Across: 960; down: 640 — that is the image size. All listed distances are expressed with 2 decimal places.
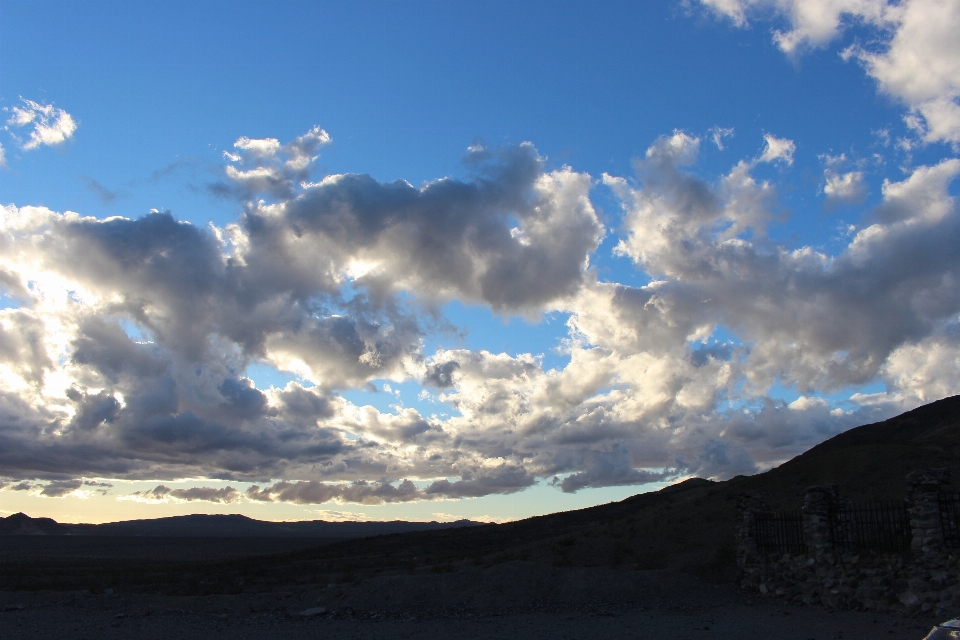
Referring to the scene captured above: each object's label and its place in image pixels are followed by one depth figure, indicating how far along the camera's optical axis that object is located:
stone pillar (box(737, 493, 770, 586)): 24.03
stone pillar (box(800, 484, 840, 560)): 20.61
